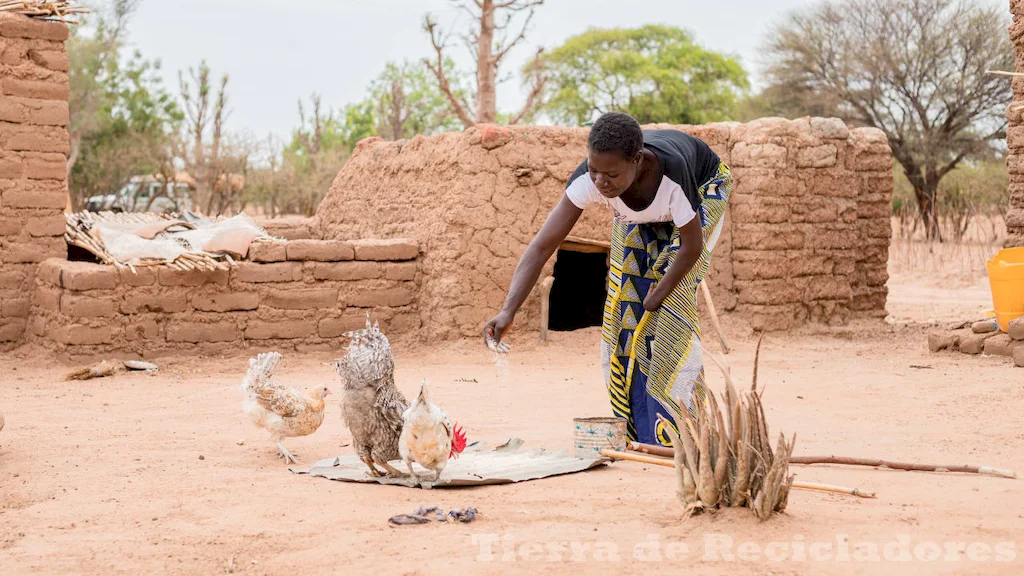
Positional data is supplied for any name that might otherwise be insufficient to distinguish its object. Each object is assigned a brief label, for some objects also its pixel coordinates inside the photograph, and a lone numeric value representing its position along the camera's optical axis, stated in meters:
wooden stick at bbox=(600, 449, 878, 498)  3.59
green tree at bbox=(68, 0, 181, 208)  27.02
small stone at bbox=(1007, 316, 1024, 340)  7.45
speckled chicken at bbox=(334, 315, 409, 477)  4.07
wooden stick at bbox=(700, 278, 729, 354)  8.57
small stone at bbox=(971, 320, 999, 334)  8.17
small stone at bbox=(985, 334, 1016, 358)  7.74
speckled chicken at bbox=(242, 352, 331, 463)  4.68
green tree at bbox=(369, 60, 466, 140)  32.87
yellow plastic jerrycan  7.49
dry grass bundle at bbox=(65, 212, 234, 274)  8.05
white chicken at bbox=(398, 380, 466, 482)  3.89
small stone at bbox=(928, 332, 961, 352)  8.34
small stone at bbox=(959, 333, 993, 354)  8.05
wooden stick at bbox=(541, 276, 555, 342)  8.73
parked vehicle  25.31
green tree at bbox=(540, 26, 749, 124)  32.25
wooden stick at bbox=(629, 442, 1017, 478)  3.89
